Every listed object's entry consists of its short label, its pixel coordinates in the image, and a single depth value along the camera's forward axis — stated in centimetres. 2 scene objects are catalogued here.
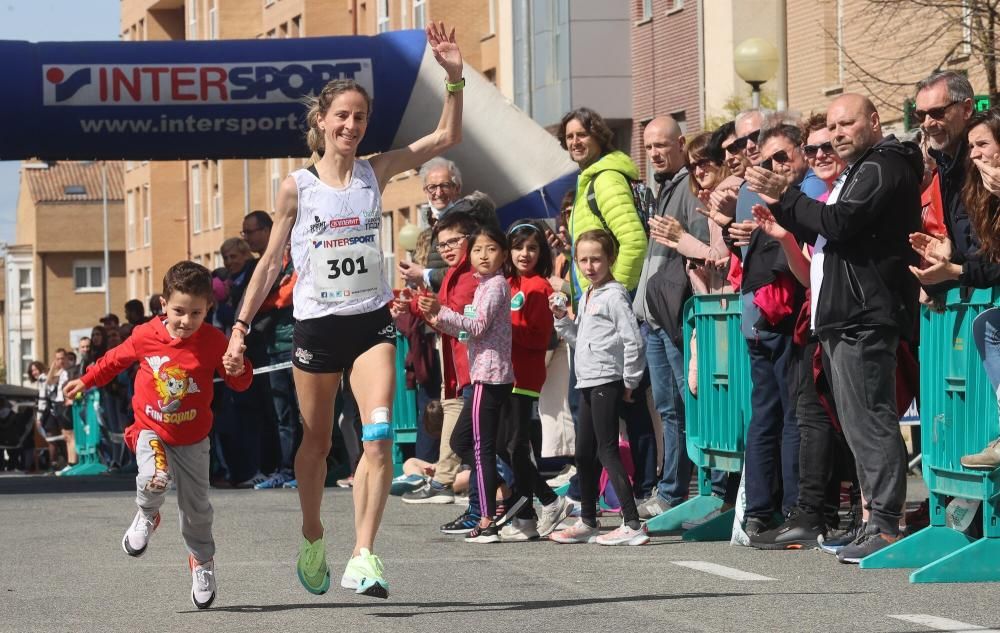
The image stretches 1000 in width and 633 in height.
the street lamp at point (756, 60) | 2473
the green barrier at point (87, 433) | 2739
